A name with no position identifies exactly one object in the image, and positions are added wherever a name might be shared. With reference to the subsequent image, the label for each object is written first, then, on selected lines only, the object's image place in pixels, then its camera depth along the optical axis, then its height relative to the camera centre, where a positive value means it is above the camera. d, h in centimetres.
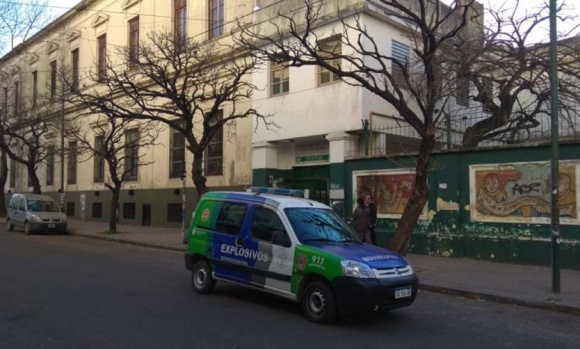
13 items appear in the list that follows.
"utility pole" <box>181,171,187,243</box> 1820 -140
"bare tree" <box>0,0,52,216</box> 3523 +107
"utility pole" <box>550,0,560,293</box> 998 +56
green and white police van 727 -96
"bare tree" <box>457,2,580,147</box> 1570 +354
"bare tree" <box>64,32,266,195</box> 1773 +387
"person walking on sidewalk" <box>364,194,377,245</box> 1487 -59
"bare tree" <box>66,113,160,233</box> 2298 +232
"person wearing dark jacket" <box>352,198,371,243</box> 1451 -75
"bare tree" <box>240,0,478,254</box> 1228 +379
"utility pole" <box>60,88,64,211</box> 2639 +178
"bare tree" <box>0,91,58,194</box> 2931 +384
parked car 2338 -101
